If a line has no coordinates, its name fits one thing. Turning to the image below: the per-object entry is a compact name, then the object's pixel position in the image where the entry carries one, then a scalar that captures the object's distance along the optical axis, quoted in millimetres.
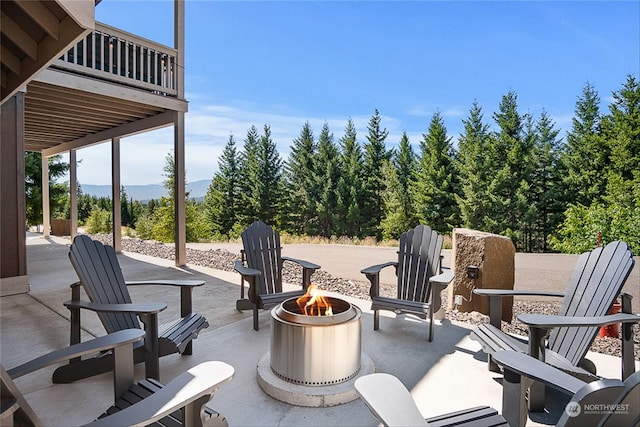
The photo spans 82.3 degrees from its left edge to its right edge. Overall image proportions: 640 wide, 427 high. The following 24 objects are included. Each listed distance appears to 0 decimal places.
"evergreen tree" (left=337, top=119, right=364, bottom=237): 21219
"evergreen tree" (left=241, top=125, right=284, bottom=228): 23297
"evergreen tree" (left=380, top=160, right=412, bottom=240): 20219
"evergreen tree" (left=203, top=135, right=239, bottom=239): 23953
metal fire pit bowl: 2221
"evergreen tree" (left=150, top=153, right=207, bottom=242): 15891
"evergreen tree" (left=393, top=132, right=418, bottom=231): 20188
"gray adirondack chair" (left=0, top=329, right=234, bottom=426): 1023
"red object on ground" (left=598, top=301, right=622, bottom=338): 3383
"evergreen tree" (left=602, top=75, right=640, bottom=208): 14836
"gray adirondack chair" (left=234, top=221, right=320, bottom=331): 3320
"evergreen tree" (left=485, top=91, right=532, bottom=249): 17516
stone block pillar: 3729
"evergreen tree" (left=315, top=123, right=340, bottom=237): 21761
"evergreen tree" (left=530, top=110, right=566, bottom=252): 17266
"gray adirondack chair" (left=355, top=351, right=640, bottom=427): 916
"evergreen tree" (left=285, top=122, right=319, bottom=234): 22516
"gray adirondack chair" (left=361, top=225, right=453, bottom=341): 3170
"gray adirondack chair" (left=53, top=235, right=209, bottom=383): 2236
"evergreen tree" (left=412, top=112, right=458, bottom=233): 19031
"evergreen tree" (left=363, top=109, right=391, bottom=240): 21297
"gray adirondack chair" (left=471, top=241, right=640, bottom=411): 1963
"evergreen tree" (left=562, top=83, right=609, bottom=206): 16172
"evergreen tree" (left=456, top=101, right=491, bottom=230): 18016
